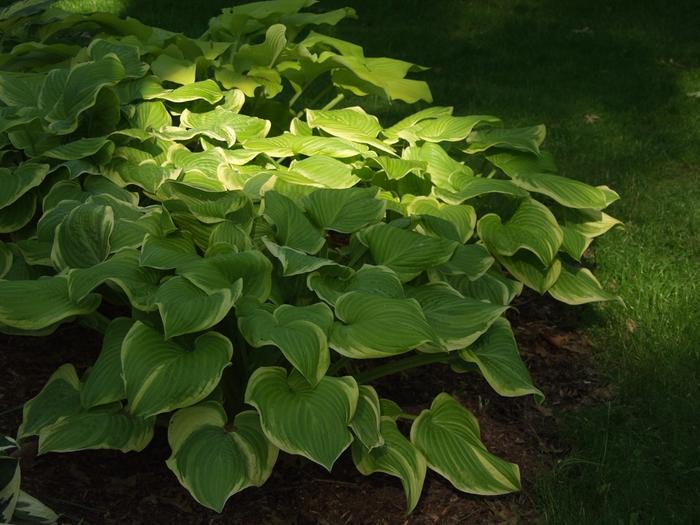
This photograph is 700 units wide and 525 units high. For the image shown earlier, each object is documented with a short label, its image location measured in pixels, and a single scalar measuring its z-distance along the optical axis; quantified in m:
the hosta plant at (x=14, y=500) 1.94
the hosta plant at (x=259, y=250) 2.35
